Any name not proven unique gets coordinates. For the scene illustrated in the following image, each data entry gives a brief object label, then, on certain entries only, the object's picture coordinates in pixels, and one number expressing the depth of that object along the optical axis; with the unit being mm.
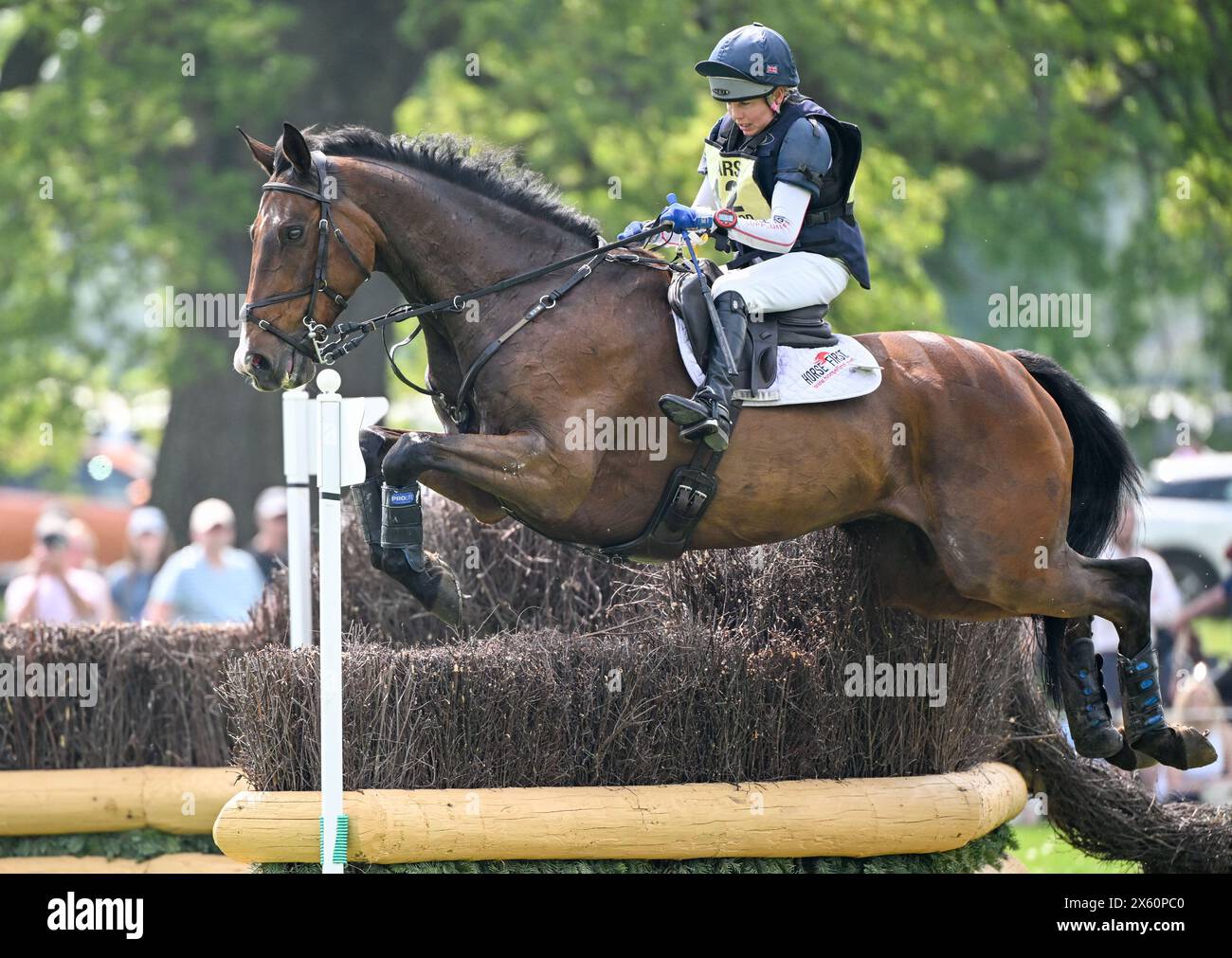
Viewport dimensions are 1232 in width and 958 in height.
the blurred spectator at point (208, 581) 20578
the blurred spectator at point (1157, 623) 19797
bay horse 11242
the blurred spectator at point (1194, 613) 21891
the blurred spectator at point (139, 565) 24203
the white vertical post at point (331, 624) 10336
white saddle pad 11820
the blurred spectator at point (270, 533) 22312
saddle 11633
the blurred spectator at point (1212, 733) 18266
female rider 11594
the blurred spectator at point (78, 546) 21687
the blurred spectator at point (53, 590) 20234
